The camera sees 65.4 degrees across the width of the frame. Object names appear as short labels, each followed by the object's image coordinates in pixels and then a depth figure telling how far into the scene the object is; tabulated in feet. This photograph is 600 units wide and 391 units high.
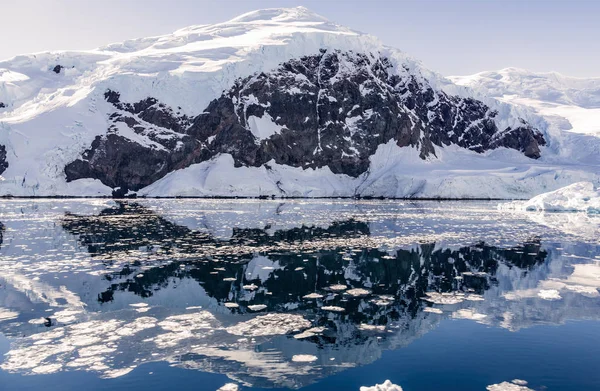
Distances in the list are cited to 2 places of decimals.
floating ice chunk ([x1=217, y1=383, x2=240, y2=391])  35.86
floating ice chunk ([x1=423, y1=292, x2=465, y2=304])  61.93
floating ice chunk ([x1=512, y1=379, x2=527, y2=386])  36.78
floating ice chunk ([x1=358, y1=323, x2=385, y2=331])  50.16
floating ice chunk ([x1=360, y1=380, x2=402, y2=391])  34.55
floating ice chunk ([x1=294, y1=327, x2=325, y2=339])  47.54
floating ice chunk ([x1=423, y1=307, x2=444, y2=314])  56.95
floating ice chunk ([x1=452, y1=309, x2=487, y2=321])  55.21
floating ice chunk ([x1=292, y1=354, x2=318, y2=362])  41.50
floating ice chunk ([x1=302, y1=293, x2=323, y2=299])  63.70
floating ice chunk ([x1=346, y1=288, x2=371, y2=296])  65.41
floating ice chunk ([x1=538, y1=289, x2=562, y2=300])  64.49
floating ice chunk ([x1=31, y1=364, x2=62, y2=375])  38.22
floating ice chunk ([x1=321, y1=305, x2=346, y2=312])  57.41
